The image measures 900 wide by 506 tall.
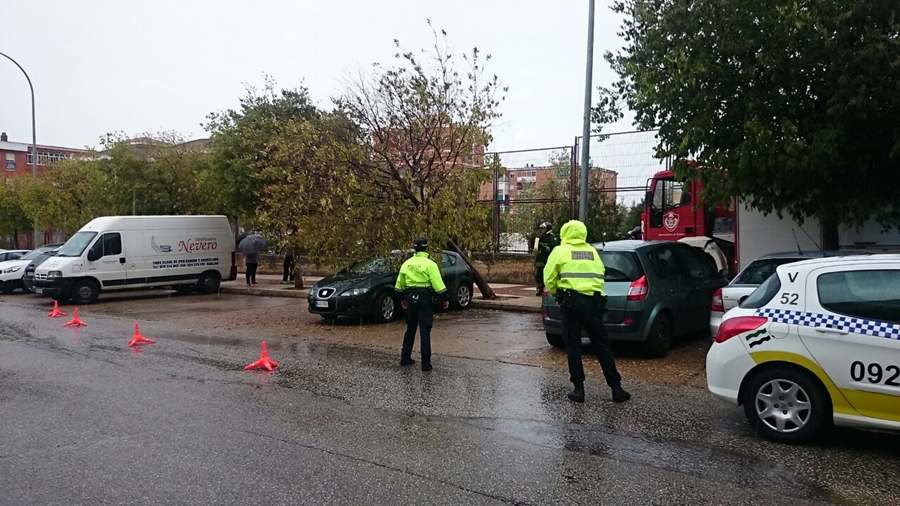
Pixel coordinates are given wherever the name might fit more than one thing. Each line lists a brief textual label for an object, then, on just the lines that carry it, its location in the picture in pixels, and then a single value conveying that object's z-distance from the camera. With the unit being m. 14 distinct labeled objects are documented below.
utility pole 13.52
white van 19.17
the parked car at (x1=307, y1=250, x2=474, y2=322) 13.67
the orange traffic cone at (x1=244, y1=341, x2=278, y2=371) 9.47
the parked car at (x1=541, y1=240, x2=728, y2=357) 9.38
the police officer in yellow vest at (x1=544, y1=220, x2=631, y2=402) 7.39
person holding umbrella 22.45
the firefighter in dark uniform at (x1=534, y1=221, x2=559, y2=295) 14.74
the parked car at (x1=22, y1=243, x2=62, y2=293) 21.30
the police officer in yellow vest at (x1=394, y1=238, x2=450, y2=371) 9.28
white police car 5.57
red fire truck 11.94
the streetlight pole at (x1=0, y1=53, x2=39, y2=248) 29.45
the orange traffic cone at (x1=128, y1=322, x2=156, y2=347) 11.81
